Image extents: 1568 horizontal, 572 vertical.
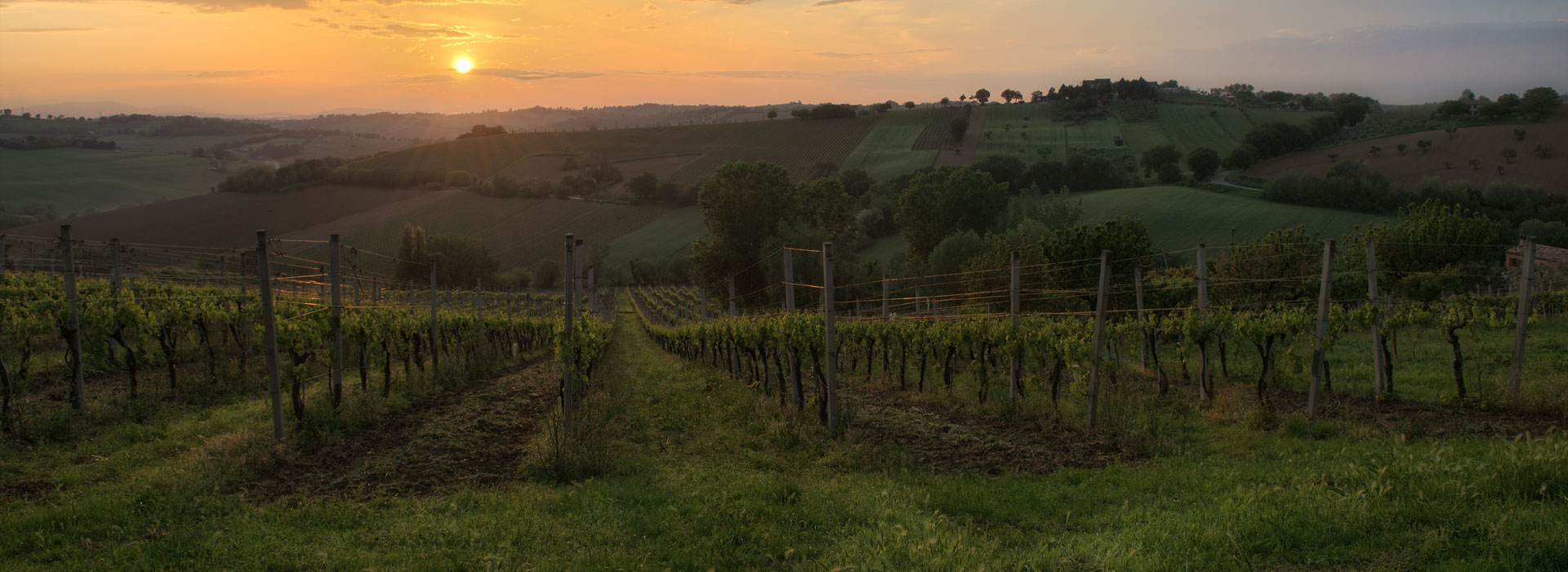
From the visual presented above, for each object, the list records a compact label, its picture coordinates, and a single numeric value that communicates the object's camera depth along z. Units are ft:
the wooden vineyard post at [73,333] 33.14
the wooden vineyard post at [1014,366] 37.63
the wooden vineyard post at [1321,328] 30.94
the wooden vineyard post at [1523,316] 31.19
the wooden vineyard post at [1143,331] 44.98
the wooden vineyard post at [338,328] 36.22
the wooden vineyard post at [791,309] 37.17
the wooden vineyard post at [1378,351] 34.47
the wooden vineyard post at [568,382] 29.21
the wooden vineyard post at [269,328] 29.48
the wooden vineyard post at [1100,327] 30.60
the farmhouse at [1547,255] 105.88
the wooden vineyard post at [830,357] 31.63
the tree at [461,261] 208.23
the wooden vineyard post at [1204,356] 38.32
